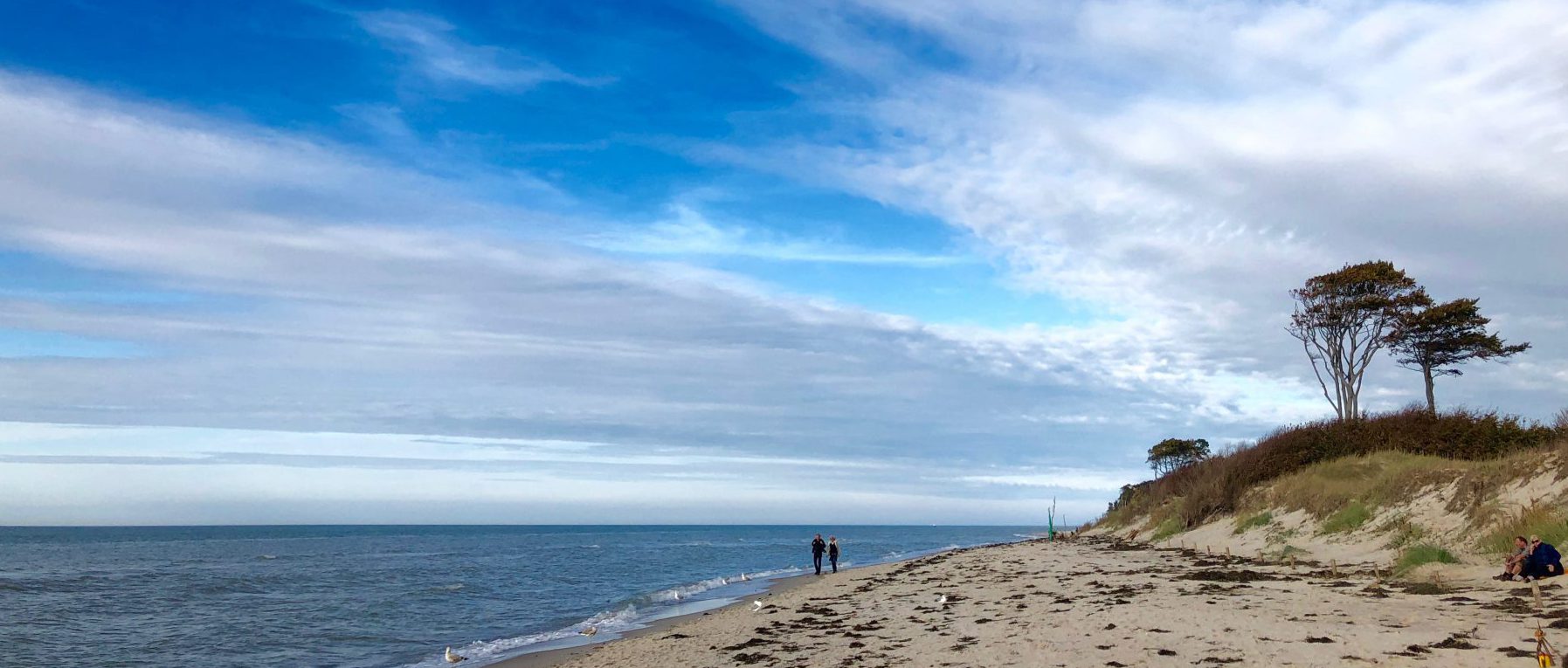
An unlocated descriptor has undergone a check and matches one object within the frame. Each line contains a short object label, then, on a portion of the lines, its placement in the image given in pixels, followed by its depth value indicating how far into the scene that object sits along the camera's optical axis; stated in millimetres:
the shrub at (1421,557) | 16141
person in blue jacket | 12797
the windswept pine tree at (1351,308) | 37031
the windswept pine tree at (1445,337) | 36062
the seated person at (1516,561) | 13419
